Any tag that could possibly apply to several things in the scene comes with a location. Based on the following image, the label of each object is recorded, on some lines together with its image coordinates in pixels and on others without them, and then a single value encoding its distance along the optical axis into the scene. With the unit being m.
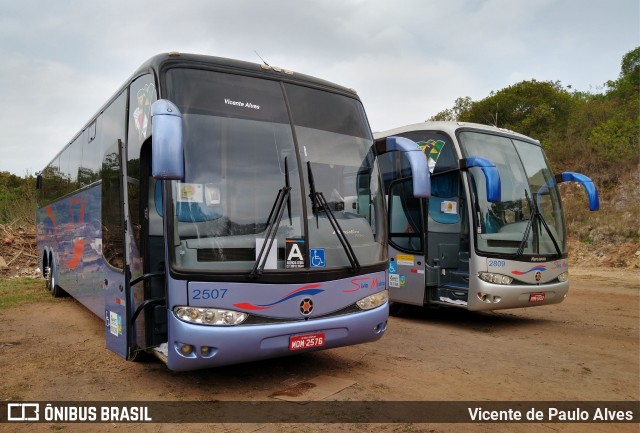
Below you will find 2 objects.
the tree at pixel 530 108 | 30.64
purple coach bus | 4.80
